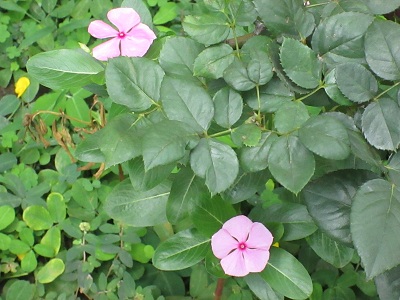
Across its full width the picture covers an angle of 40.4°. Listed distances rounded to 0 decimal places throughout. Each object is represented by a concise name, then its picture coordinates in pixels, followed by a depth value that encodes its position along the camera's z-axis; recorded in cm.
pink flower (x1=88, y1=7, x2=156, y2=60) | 80
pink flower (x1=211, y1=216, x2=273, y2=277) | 92
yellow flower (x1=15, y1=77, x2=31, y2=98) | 158
